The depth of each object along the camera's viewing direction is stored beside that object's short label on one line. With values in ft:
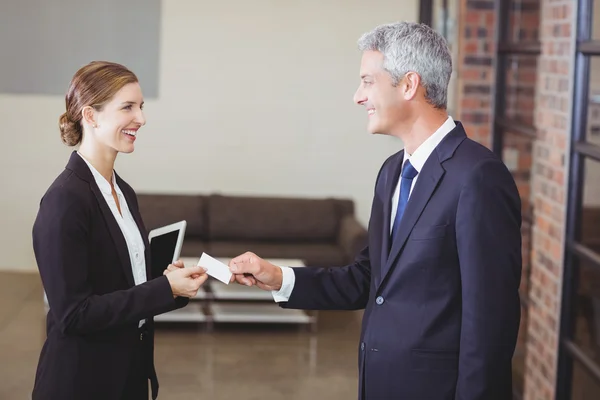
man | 7.98
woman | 8.71
